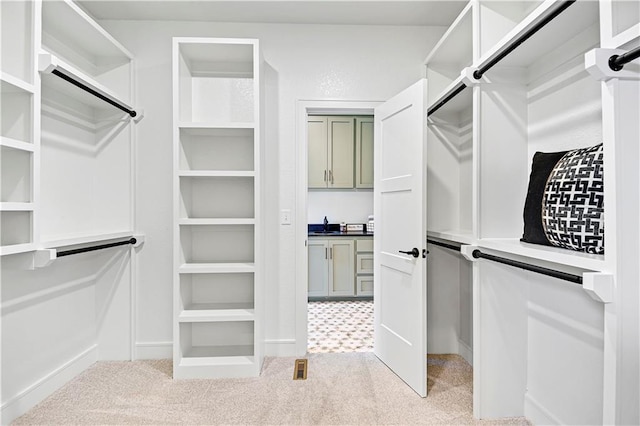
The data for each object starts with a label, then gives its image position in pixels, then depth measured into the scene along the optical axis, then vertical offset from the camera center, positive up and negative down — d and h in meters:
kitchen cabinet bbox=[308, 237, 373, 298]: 4.61 -0.70
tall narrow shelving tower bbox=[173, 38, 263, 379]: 2.64 +0.15
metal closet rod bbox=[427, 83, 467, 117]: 2.10 +0.77
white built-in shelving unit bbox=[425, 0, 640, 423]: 1.53 +0.00
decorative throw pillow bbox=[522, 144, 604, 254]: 1.28 +0.06
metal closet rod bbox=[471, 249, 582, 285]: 1.26 -0.21
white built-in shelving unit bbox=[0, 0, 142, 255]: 1.76 +0.54
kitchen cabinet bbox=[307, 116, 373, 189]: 4.73 +0.87
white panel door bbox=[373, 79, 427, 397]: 2.25 -0.13
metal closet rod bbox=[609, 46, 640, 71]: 0.99 +0.45
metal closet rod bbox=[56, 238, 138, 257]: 1.94 -0.19
